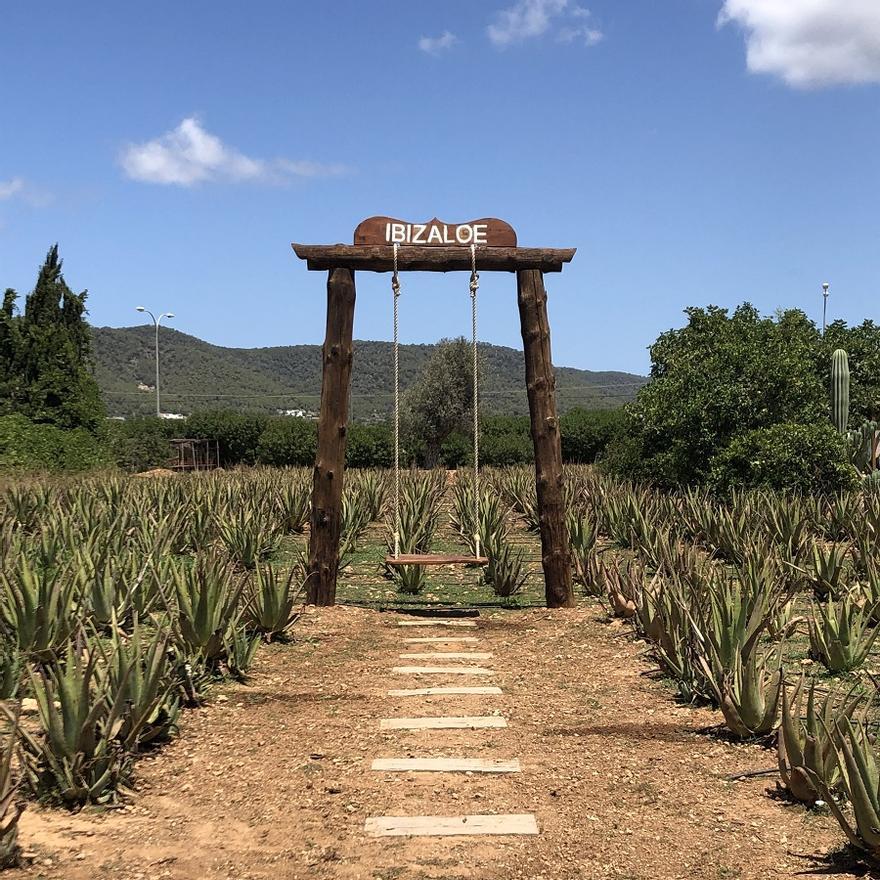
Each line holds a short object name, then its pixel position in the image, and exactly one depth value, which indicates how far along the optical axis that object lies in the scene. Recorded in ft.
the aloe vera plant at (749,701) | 16.14
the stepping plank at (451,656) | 23.38
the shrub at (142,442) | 89.86
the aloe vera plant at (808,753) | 13.07
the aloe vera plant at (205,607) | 20.06
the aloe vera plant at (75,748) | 13.37
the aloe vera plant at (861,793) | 11.18
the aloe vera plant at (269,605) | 23.95
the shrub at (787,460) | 48.03
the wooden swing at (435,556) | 26.42
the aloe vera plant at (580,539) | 33.78
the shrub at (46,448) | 70.95
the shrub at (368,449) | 108.17
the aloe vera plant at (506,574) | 32.81
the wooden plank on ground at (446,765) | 15.26
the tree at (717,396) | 50.14
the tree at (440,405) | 127.13
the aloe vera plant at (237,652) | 20.76
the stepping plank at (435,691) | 19.85
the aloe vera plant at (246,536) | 36.35
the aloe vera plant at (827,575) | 28.50
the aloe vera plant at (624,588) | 25.80
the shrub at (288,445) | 109.81
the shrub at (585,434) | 111.96
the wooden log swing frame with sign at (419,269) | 28.76
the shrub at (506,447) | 107.86
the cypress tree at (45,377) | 80.02
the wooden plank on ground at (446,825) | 12.87
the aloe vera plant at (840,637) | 20.92
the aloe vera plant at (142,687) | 14.69
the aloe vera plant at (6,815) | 11.49
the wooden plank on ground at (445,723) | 17.53
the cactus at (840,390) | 60.59
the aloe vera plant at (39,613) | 19.74
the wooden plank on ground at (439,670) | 21.83
